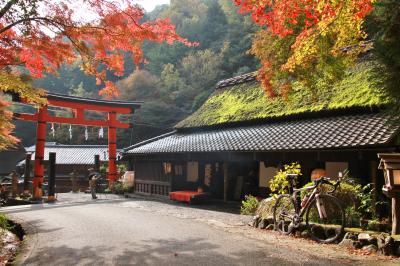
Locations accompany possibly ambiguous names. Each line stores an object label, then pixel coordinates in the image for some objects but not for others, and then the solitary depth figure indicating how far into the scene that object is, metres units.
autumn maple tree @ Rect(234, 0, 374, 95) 6.81
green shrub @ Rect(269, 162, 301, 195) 9.35
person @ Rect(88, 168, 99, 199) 18.43
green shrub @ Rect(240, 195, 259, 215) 11.63
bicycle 7.15
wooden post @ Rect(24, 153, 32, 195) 21.20
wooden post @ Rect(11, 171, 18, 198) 20.33
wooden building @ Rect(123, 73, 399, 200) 10.23
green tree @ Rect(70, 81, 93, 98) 47.71
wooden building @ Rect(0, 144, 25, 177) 32.75
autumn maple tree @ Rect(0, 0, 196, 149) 7.69
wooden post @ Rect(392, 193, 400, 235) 6.45
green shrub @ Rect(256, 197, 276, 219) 9.08
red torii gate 18.53
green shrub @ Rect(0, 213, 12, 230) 8.92
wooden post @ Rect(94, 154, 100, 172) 26.48
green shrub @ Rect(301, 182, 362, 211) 8.16
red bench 14.88
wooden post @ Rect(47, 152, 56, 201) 17.77
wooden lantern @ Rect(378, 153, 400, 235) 6.34
